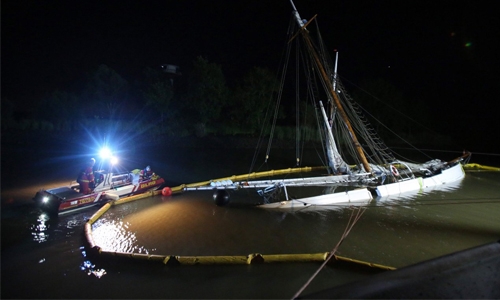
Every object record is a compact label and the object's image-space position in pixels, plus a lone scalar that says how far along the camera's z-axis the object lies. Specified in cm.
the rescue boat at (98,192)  1166
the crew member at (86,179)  1248
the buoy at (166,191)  1438
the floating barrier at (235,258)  750
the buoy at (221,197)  1256
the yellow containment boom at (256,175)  1535
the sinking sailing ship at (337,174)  1295
